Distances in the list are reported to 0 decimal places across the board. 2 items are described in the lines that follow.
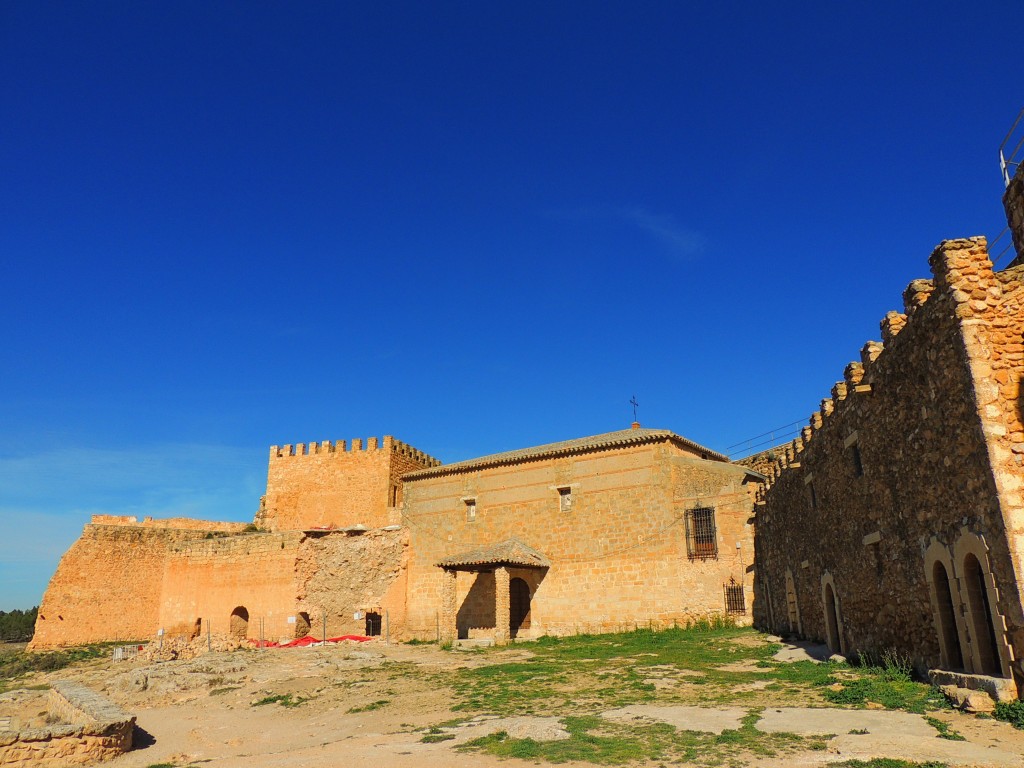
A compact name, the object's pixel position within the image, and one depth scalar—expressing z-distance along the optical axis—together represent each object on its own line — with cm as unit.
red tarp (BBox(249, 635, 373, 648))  2445
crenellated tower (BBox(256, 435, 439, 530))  3500
